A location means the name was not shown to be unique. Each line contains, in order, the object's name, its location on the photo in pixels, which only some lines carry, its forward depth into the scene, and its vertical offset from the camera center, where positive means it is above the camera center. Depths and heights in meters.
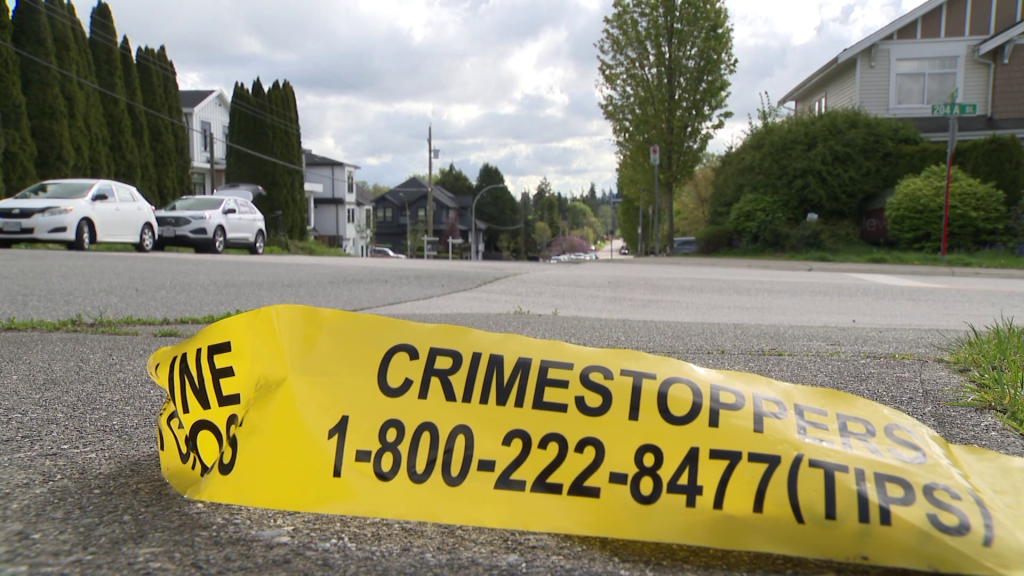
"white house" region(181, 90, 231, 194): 45.75 +5.83
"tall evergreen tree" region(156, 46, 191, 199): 35.06 +3.97
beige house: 27.00 +5.79
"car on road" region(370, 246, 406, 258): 60.50 -2.03
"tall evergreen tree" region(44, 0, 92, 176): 27.22 +4.86
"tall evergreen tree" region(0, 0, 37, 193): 23.53 +2.95
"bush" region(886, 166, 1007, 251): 20.30 +0.41
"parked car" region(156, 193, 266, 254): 21.05 +0.04
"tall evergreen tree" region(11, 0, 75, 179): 25.73 +4.31
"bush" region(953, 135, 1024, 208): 21.17 +1.71
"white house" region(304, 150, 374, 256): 66.06 +2.18
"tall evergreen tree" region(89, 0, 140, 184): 30.73 +5.22
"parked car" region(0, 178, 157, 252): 16.45 +0.22
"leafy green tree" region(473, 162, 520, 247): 101.94 +2.38
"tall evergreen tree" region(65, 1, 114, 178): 28.50 +4.05
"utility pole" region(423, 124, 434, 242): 55.38 +4.06
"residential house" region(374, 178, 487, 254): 89.12 +1.41
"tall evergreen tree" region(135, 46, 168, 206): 34.19 +4.22
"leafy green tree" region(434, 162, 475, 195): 109.09 +6.08
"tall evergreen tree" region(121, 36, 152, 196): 32.53 +4.39
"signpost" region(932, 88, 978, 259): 15.73 +2.42
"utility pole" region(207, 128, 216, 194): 40.87 +3.21
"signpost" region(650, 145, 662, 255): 26.05 +2.40
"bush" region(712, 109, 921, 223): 23.86 +2.05
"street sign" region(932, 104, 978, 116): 15.70 +2.39
